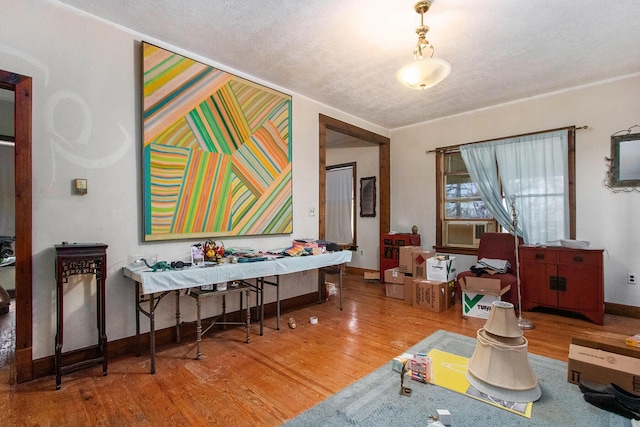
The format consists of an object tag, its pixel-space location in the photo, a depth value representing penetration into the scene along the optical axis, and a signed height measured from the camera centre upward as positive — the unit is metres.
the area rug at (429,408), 1.79 -1.21
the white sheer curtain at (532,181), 4.11 +0.45
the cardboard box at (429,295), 3.89 -1.06
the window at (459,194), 4.94 +0.33
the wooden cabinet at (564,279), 3.45 -0.79
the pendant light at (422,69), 2.37 +1.15
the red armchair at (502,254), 3.74 -0.56
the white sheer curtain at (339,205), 6.60 +0.20
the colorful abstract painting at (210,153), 2.85 +0.67
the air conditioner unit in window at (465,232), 4.86 -0.30
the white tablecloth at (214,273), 2.35 -0.51
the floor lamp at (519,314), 3.35 -1.17
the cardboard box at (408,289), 4.37 -1.08
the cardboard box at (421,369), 2.21 -1.13
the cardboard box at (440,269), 4.04 -0.74
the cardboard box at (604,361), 1.96 -1.00
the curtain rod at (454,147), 4.05 +1.11
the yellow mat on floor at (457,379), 1.92 -1.21
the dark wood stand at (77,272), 2.17 -0.42
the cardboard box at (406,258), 4.63 -0.68
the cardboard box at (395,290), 4.56 -1.15
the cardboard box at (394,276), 4.58 -0.93
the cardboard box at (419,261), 4.44 -0.69
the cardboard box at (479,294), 3.62 -0.97
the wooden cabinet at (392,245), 5.21 -0.54
